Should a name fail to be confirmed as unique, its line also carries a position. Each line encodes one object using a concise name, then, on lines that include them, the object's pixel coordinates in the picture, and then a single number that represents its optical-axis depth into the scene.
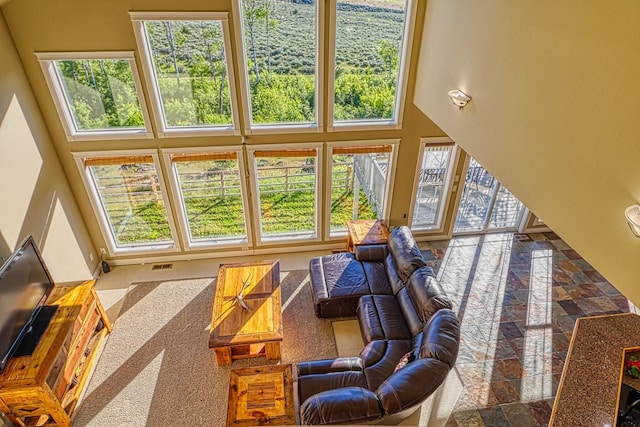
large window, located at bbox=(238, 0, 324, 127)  4.78
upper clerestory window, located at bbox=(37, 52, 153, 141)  4.69
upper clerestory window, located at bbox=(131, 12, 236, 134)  4.64
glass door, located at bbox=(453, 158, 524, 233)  6.68
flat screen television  3.62
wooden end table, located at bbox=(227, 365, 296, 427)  3.61
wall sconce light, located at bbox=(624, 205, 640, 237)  2.05
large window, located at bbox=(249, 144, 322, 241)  5.71
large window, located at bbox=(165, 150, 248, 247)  5.58
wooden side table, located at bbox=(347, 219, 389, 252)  5.90
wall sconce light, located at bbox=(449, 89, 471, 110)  3.77
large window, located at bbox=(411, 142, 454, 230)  6.16
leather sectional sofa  3.42
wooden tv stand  3.59
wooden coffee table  4.42
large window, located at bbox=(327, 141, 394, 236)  5.84
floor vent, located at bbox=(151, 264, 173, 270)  6.20
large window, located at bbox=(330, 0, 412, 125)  4.88
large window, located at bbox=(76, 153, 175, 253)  5.42
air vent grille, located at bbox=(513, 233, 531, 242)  6.98
